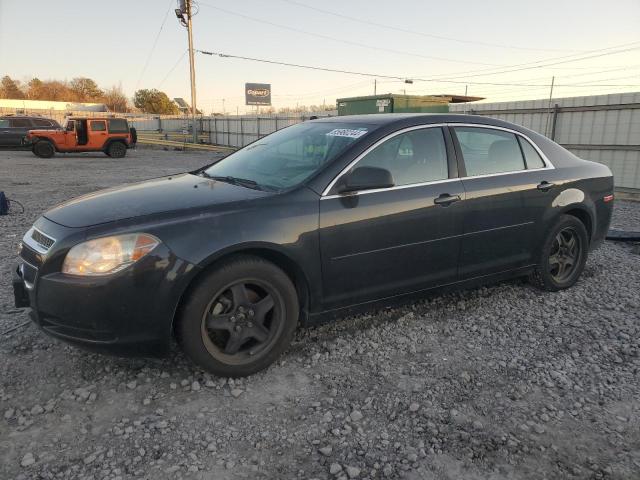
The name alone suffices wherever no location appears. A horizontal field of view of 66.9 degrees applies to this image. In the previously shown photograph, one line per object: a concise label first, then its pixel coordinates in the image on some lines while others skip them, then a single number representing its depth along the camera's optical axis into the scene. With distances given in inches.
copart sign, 2177.5
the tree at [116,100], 3598.2
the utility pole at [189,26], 1212.5
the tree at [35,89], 3627.0
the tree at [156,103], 3225.9
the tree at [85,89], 3705.7
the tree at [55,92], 3616.1
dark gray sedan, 103.3
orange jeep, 859.4
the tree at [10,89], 3570.4
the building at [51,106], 2431.1
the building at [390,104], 721.0
